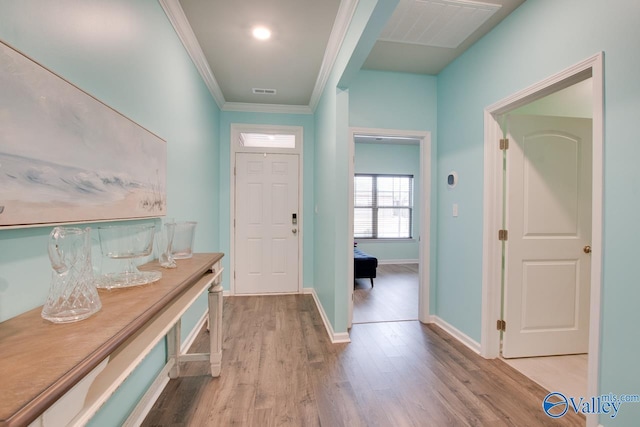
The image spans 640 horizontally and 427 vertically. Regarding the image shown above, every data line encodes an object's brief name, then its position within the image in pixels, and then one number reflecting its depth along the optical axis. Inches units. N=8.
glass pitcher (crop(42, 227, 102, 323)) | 30.9
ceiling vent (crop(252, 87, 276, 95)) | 130.3
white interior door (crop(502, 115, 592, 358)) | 86.4
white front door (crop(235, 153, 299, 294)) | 150.5
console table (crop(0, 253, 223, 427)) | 18.8
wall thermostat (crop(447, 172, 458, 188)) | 103.7
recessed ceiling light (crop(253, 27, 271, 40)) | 87.3
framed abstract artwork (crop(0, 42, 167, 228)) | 30.6
